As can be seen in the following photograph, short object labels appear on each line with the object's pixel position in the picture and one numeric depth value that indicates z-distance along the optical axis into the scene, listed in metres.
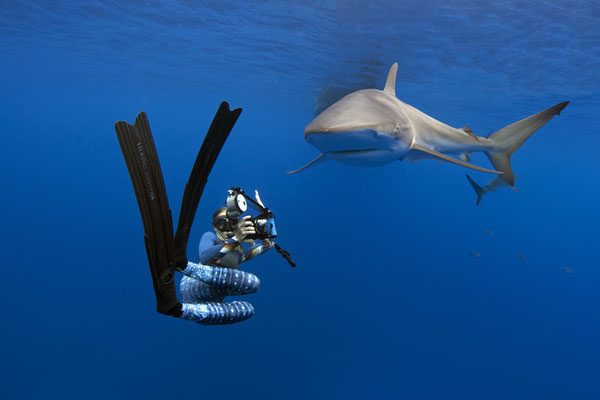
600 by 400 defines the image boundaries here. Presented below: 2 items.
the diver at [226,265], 2.25
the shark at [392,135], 2.66
